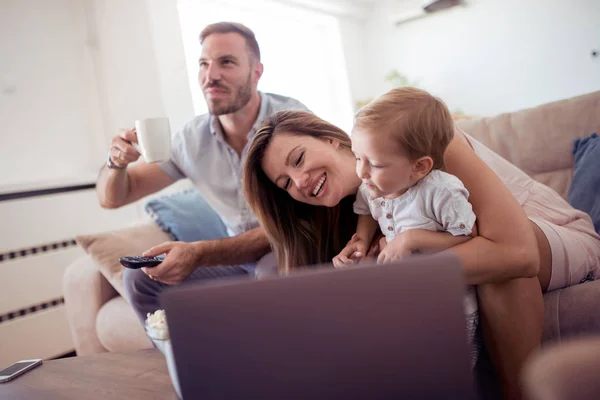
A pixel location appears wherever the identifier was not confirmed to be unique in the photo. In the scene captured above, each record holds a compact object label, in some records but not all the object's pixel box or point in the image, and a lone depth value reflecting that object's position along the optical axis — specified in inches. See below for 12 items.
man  72.7
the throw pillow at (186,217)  89.3
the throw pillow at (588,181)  62.3
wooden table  38.9
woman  41.1
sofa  71.4
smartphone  45.9
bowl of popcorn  35.1
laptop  20.8
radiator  102.0
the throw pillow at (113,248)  77.7
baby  41.5
